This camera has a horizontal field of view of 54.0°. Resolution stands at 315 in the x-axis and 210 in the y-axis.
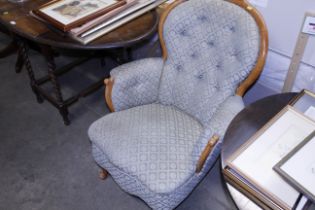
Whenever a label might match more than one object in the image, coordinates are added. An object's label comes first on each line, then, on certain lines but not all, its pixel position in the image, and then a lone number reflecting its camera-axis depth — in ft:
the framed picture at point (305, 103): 3.54
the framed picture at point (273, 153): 2.75
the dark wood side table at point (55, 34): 4.49
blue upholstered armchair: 3.97
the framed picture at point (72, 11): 4.53
